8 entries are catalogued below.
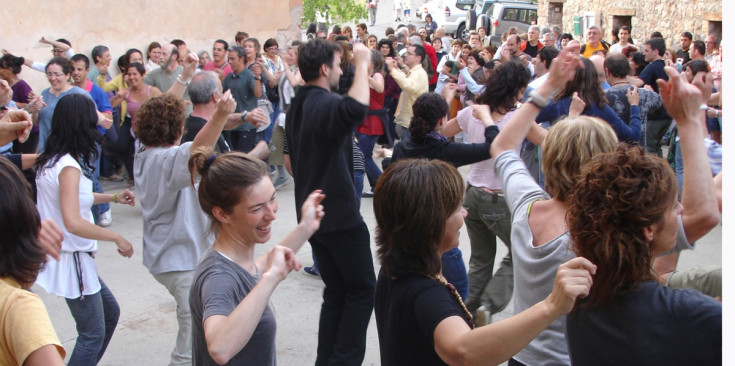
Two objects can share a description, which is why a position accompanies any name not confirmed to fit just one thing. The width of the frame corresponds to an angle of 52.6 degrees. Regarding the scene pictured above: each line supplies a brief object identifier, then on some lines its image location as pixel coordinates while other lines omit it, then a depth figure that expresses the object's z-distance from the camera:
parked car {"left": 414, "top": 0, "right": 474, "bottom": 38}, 28.66
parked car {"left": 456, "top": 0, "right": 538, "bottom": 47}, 25.20
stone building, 17.11
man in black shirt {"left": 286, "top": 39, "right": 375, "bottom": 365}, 3.88
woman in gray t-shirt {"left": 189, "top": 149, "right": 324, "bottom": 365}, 2.21
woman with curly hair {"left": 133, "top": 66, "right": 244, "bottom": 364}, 3.86
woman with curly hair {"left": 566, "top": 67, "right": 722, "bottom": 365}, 1.80
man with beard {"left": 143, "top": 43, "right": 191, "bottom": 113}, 9.55
